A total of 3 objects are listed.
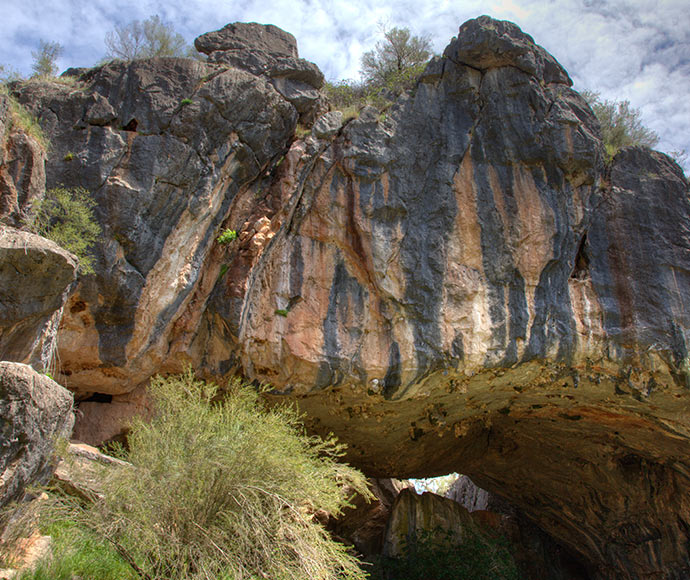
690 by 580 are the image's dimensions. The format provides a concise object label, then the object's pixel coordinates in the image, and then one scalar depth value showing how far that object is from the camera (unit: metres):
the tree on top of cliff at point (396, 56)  13.72
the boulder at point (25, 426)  5.61
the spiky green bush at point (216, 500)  6.89
